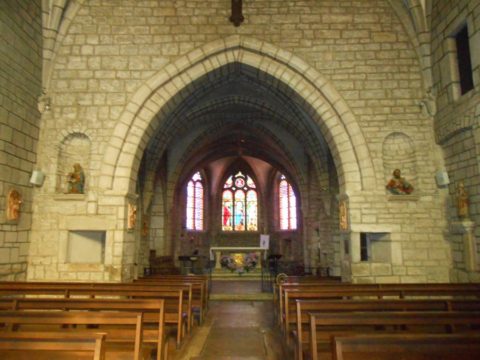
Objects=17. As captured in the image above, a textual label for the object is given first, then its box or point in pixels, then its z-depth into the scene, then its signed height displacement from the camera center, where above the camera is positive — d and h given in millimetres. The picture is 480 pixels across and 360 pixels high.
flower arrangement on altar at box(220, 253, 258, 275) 15445 -942
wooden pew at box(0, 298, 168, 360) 3498 -649
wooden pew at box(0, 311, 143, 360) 2805 -594
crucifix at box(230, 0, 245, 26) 8078 +4931
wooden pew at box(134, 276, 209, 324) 6309 -823
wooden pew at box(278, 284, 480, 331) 4652 -665
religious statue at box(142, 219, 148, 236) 12395 +418
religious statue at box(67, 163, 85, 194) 7715 +1219
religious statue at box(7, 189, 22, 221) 6691 +650
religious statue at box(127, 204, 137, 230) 7914 +504
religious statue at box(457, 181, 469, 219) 6707 +687
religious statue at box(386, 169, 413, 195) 7738 +1126
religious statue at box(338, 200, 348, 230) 7929 +512
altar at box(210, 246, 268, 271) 14384 -561
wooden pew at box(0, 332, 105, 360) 2055 -598
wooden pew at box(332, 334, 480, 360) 1938 -565
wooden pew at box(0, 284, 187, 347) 4629 -688
